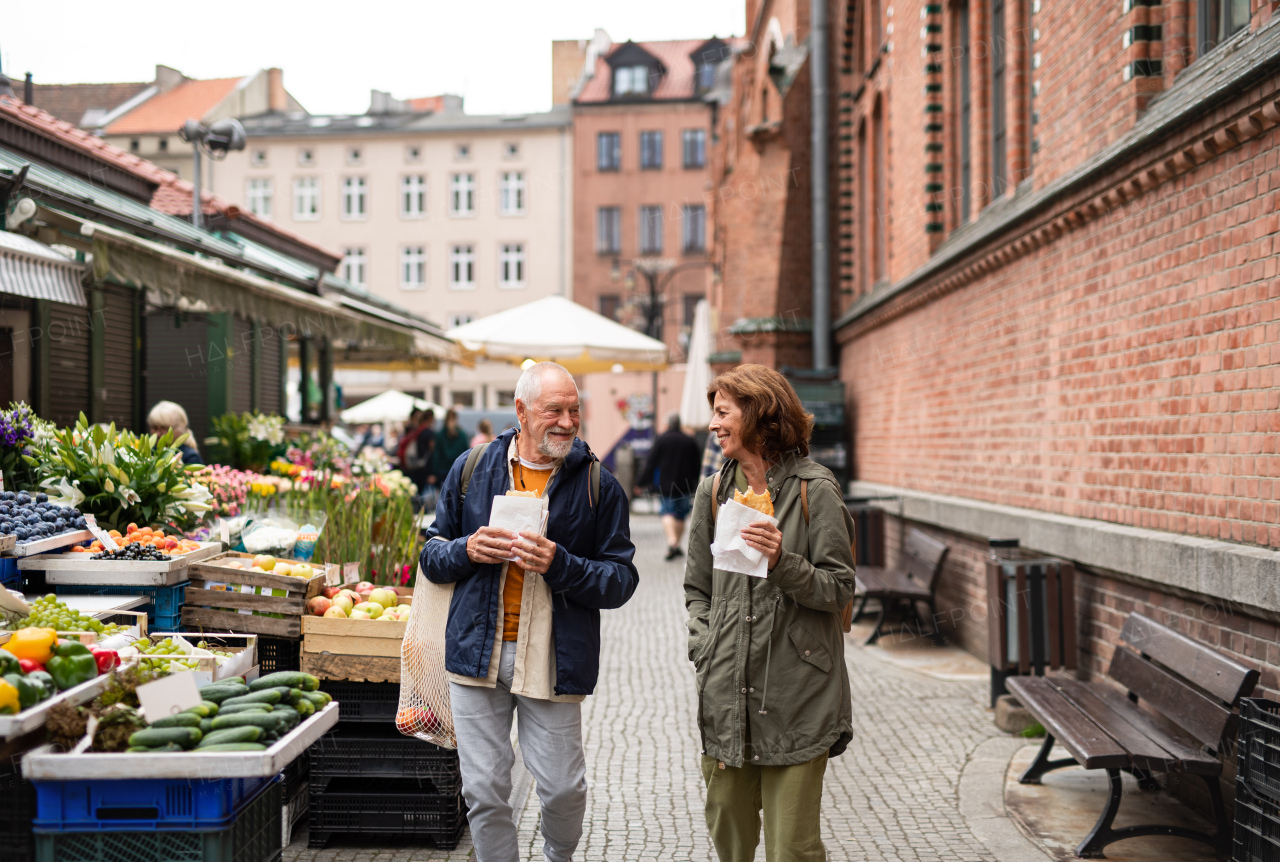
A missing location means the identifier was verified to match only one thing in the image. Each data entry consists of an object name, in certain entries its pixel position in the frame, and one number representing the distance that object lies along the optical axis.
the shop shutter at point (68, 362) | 9.70
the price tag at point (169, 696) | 3.22
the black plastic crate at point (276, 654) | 5.08
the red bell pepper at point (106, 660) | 3.60
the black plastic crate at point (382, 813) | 4.79
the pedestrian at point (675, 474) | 15.51
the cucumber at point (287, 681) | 3.74
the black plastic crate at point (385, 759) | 4.80
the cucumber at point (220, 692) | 3.60
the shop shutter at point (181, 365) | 12.70
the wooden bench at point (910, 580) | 9.33
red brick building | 4.88
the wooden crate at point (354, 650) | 4.83
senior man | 3.68
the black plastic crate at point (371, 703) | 4.86
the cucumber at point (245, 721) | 3.28
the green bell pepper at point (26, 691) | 3.12
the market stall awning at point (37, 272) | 6.31
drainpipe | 15.93
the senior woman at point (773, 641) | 3.49
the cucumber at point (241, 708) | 3.39
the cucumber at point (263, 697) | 3.45
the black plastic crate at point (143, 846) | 3.10
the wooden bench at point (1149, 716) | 4.41
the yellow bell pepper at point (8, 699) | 3.04
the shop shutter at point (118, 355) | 10.83
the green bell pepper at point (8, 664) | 3.20
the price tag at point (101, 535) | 5.06
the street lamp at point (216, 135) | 12.29
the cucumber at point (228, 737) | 3.15
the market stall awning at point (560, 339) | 14.58
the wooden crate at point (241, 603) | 4.97
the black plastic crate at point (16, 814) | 3.32
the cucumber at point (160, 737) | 3.12
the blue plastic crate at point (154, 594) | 4.91
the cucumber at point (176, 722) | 3.23
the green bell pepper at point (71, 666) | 3.36
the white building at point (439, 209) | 48.28
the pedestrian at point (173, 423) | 9.01
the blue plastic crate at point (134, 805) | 3.11
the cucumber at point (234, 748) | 3.11
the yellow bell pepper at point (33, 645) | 3.41
